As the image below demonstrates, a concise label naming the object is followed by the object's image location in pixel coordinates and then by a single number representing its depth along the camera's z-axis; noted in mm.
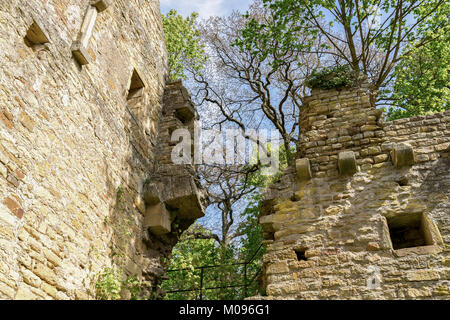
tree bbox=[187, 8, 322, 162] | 12055
